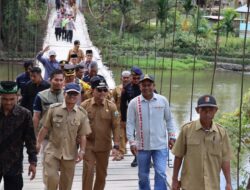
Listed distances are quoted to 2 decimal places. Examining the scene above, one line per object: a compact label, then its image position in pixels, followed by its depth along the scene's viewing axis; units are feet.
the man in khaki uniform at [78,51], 27.83
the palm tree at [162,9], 85.18
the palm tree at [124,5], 94.37
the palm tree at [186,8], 104.96
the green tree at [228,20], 108.61
